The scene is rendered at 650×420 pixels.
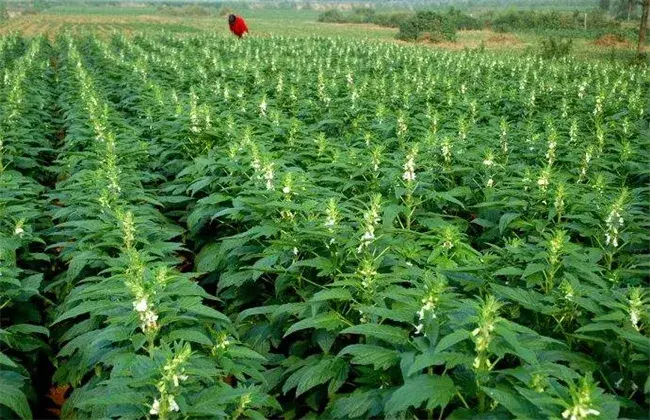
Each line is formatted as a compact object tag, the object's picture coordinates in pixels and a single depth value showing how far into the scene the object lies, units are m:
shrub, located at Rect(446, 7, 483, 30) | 60.00
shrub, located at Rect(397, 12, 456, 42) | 43.19
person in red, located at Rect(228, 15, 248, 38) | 32.84
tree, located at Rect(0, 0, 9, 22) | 58.45
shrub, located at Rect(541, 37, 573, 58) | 29.20
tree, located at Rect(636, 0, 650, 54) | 24.82
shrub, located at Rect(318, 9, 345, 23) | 81.20
